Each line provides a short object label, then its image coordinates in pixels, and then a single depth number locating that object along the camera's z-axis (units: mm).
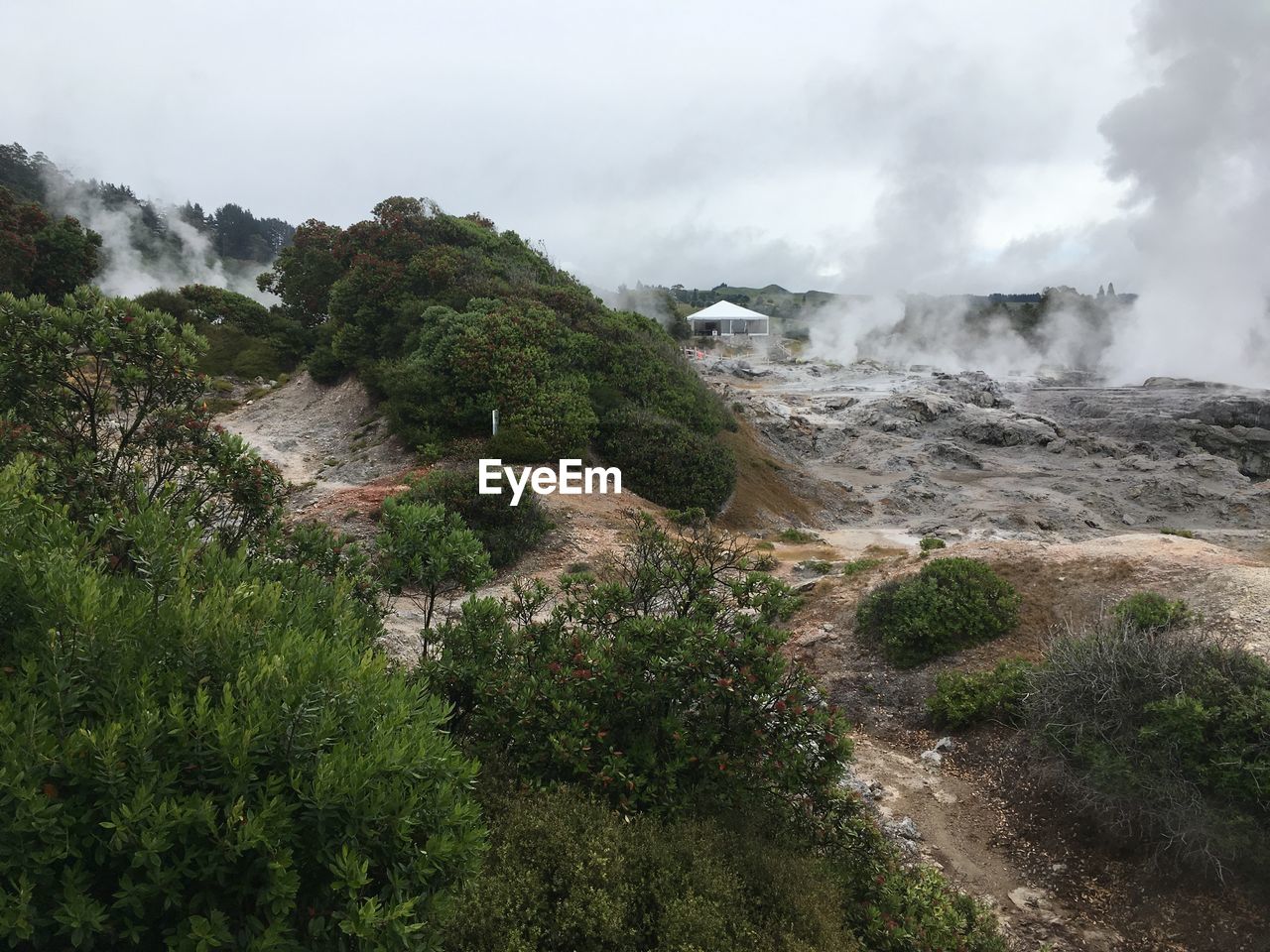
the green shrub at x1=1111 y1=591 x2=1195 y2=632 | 6922
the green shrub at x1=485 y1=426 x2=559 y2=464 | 15109
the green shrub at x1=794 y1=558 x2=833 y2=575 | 12445
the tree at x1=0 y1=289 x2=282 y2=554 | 4867
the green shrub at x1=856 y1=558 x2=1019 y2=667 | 8594
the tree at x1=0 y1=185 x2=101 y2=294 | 25031
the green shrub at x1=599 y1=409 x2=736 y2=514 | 16703
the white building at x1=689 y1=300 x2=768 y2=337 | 59094
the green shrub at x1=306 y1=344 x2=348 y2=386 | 22094
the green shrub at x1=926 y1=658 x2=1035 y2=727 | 7035
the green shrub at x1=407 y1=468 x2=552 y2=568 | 11703
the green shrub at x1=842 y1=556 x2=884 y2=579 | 11297
